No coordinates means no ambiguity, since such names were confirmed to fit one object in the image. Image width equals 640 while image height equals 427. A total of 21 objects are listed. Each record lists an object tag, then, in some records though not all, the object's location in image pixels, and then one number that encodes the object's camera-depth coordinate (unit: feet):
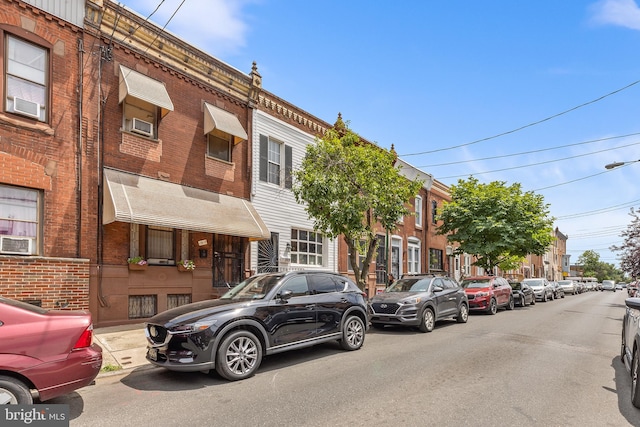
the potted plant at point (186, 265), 39.60
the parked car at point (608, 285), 210.79
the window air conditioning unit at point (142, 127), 37.47
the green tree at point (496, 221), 72.08
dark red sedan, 14.26
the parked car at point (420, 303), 36.85
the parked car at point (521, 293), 69.72
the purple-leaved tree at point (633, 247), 77.05
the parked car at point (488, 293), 54.80
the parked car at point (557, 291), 102.77
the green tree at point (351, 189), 41.39
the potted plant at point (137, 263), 35.60
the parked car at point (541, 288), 89.76
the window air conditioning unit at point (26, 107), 30.40
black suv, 20.61
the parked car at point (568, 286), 132.26
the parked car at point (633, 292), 89.30
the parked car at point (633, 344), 16.78
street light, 47.80
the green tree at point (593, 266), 351.25
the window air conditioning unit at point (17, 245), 29.25
